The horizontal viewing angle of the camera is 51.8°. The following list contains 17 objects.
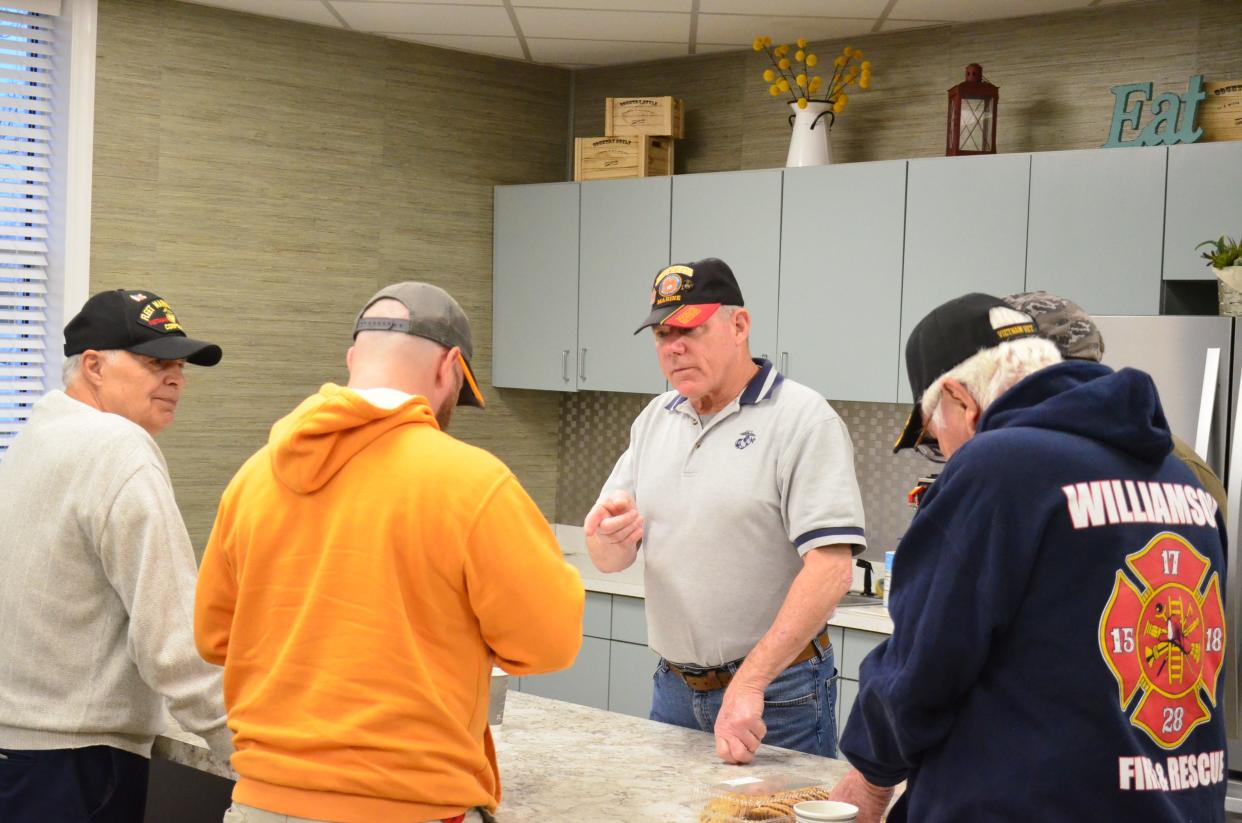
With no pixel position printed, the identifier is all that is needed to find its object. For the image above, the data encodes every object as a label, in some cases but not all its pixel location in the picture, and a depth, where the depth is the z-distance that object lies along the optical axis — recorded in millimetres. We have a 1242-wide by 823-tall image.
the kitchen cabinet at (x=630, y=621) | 4375
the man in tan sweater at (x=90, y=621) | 2119
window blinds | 4043
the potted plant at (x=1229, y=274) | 3186
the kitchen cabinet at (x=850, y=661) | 3926
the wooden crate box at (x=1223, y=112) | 3699
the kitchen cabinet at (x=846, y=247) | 3691
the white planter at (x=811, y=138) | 4391
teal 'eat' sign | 3719
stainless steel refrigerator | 2990
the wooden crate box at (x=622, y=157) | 4785
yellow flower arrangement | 4383
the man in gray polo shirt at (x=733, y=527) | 2414
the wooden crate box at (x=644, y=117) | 4781
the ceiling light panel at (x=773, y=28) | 4352
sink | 4180
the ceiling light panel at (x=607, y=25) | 4316
